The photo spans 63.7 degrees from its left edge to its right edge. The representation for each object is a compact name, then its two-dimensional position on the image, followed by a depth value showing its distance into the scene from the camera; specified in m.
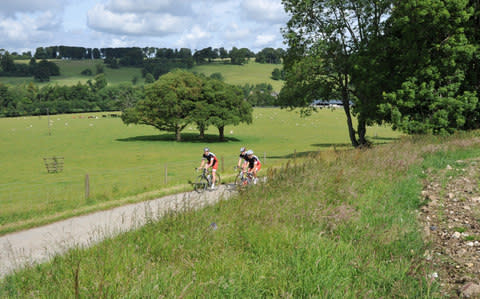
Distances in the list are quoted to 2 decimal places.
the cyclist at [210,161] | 18.33
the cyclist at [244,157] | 17.70
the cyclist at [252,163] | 17.25
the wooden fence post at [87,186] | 19.05
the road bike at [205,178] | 18.94
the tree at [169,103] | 70.19
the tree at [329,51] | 33.59
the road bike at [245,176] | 17.44
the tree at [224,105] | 70.12
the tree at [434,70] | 25.95
